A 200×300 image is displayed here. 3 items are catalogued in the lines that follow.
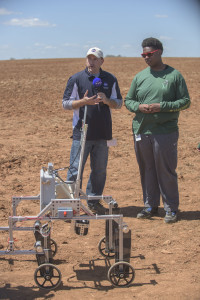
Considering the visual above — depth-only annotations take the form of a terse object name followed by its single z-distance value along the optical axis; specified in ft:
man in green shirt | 17.52
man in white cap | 18.17
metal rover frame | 13.35
